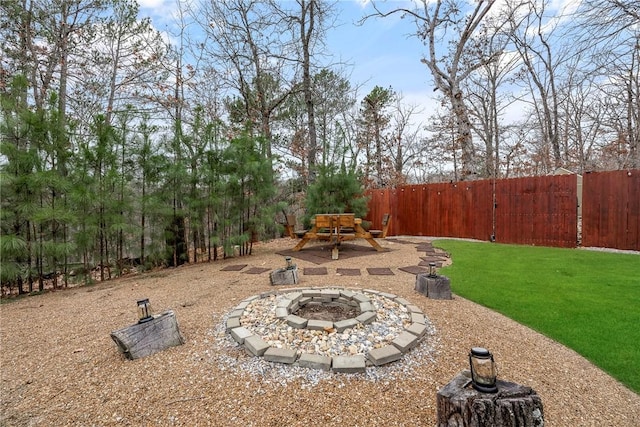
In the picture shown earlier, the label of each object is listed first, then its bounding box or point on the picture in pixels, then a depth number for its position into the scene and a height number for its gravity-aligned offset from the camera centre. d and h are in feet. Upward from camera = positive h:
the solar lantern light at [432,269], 9.95 -2.18
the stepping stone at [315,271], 13.28 -2.98
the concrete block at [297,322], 7.00 -2.83
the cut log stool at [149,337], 6.14 -2.82
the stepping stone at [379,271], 13.17 -3.01
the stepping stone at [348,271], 13.19 -2.99
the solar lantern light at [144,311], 6.58 -2.33
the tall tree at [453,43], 28.19 +18.49
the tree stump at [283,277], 11.43 -2.69
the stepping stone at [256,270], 14.04 -3.00
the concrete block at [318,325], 6.86 -2.85
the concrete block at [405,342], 6.18 -3.04
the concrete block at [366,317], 7.16 -2.82
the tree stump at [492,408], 3.22 -2.39
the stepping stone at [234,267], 14.96 -3.01
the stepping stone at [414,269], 13.52 -3.00
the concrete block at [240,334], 6.64 -2.99
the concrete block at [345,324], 6.82 -2.85
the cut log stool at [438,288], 9.59 -2.74
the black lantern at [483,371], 3.43 -2.06
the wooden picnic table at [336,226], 17.34 -1.01
